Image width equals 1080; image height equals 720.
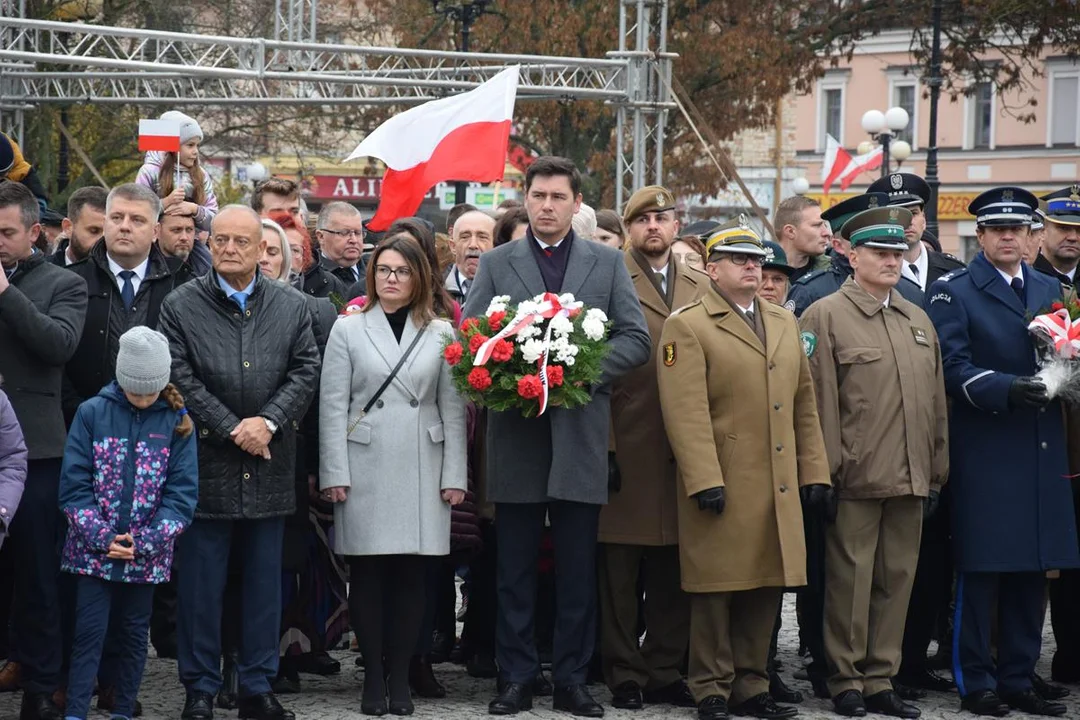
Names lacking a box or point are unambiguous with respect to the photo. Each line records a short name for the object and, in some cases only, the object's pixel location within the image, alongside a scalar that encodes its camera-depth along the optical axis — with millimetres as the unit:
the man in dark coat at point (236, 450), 10992
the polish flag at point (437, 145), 17309
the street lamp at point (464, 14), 34568
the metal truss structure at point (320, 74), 25993
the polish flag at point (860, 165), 47903
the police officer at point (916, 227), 14065
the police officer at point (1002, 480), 12122
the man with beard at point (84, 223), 13434
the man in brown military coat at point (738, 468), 11490
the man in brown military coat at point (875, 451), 11873
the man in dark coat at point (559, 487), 11521
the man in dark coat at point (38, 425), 10920
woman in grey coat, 11436
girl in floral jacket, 10470
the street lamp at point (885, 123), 47492
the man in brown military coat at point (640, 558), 11994
